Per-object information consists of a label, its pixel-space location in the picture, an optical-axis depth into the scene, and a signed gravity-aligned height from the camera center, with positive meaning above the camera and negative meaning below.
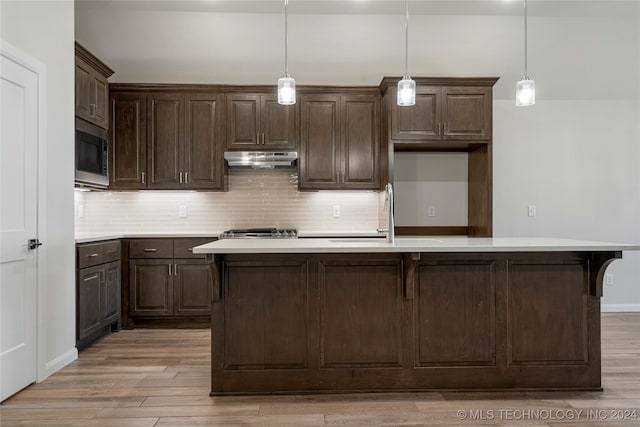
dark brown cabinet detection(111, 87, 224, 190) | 4.50 +0.77
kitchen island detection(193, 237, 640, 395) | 2.59 -0.66
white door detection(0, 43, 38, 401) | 2.52 -0.05
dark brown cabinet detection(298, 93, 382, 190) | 4.61 +0.79
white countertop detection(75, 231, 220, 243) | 4.13 -0.22
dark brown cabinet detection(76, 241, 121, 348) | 3.44 -0.68
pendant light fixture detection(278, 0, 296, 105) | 2.61 +0.76
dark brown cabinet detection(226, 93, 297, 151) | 4.57 +0.97
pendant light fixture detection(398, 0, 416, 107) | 2.65 +0.76
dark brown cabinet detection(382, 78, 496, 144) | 4.32 +1.02
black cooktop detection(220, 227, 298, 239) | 4.40 -0.21
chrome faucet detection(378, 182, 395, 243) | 2.75 -0.01
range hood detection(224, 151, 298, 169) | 4.49 +0.59
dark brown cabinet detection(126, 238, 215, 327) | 4.26 -0.69
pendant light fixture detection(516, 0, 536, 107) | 2.68 +0.77
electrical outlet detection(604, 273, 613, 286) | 4.87 -0.76
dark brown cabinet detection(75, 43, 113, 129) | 3.63 +1.15
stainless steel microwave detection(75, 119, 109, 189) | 3.68 +0.53
